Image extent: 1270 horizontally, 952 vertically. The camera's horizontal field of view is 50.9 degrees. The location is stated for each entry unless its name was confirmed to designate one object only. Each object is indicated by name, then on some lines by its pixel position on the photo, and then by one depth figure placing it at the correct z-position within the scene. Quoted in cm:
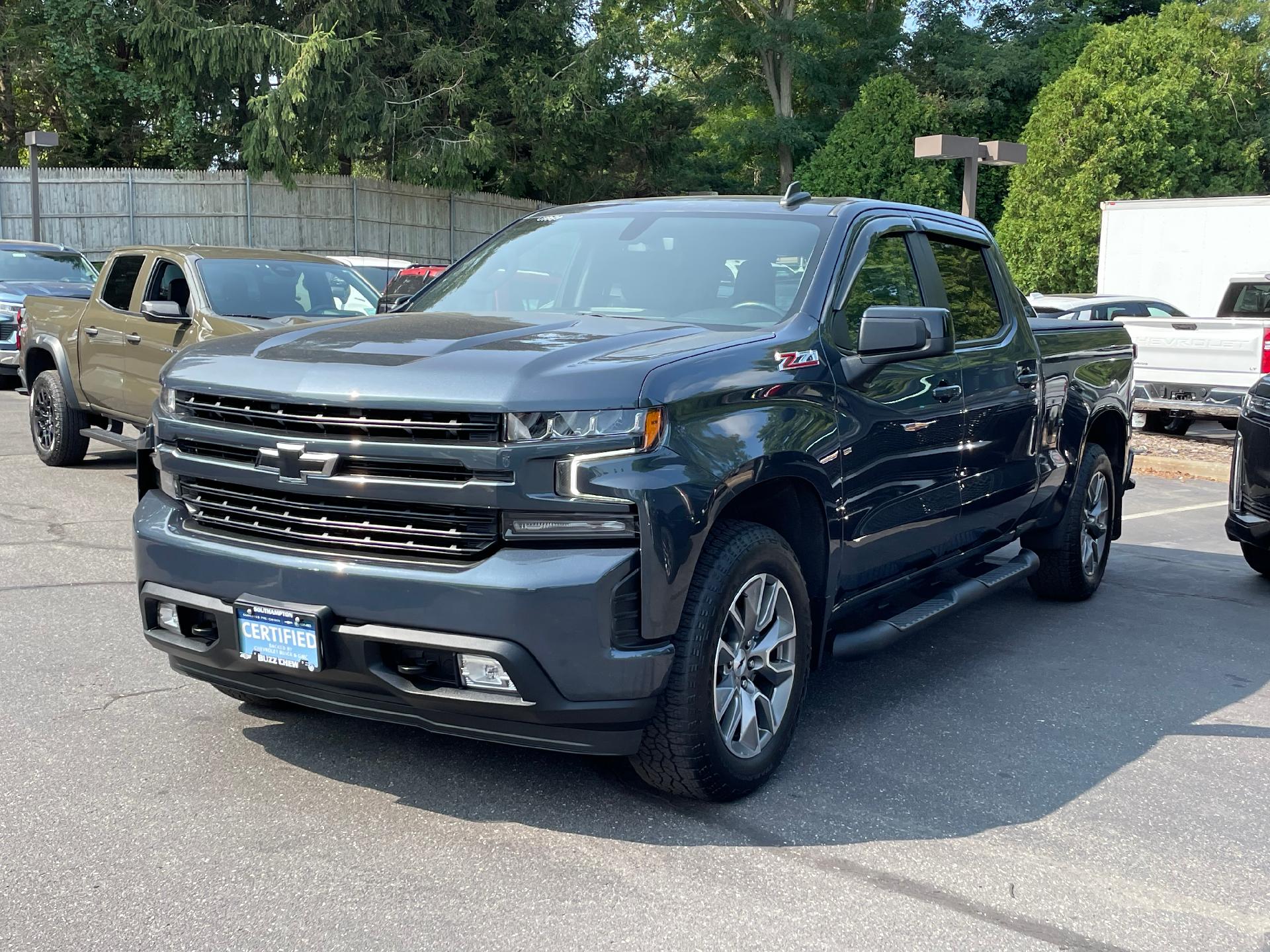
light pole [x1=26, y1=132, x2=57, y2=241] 2428
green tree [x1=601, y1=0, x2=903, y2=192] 4059
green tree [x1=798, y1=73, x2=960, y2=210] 3700
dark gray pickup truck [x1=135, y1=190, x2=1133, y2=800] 359
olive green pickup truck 916
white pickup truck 1389
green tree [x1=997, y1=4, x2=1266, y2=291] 3136
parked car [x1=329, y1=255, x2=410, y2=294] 1479
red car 1855
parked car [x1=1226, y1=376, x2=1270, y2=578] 722
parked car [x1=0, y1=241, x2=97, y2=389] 1563
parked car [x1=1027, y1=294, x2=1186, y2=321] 1731
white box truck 1405
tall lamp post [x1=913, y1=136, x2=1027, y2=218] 1786
